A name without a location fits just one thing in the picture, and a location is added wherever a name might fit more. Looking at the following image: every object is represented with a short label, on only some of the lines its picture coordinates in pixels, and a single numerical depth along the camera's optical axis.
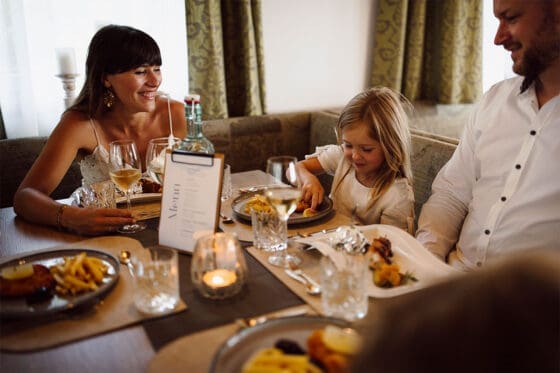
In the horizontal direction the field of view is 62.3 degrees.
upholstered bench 2.31
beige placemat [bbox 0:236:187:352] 0.87
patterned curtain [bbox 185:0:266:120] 2.97
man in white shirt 1.44
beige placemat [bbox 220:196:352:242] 1.39
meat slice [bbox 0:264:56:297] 0.98
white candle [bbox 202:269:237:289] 1.01
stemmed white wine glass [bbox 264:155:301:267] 1.13
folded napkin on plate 1.15
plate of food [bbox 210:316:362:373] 0.70
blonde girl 1.68
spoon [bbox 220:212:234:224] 1.48
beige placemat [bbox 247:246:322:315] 1.01
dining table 0.81
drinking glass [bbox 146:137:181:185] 1.55
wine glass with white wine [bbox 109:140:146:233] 1.46
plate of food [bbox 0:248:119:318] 0.95
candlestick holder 2.66
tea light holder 1.01
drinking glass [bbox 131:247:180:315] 0.96
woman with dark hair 1.92
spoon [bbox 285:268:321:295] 1.03
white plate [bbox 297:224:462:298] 1.03
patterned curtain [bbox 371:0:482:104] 3.70
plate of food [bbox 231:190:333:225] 1.45
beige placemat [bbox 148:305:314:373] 0.78
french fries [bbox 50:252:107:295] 1.01
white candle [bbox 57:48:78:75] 2.59
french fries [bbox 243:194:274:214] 1.41
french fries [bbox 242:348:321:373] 0.68
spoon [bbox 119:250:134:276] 1.16
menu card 1.20
